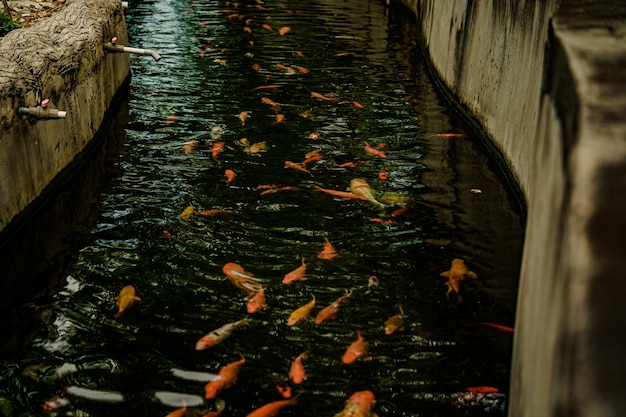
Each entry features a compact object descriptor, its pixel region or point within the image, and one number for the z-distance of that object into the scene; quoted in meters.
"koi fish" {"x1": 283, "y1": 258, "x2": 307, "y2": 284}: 4.97
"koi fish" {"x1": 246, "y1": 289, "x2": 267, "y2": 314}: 4.65
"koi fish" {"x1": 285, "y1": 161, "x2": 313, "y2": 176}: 6.90
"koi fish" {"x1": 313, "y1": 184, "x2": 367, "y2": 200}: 6.34
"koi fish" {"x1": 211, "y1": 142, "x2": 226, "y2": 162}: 7.25
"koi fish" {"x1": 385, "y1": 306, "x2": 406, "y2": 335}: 4.47
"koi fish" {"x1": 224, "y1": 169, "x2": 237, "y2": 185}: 6.65
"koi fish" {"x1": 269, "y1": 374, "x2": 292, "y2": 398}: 3.89
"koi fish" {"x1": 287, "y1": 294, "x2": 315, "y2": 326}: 4.52
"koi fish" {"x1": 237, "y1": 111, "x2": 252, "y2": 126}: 8.28
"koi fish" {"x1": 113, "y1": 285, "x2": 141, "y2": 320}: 4.70
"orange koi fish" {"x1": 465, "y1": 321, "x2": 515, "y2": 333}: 4.54
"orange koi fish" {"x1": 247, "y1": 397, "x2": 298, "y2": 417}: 3.71
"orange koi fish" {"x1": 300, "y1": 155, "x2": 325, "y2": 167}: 7.06
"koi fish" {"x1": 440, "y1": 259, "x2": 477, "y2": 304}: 4.99
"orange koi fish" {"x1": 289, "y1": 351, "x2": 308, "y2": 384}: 4.01
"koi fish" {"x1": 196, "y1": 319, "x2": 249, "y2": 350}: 4.29
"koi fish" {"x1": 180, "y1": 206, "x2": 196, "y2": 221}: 5.92
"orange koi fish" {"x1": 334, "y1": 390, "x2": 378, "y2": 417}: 3.71
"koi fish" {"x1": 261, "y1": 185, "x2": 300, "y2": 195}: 6.42
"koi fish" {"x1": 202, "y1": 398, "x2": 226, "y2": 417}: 3.73
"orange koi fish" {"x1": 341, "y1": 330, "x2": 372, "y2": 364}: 4.19
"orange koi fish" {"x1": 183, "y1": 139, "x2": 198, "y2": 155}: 7.35
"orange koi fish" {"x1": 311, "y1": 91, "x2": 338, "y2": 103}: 9.12
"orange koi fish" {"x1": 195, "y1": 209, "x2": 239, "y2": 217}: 5.98
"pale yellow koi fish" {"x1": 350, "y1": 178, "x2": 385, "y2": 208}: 6.27
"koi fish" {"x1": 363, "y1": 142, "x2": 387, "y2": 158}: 7.35
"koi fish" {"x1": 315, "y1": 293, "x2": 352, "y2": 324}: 4.56
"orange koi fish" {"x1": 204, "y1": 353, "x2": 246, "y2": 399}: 3.90
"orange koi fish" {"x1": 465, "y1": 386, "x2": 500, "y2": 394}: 3.94
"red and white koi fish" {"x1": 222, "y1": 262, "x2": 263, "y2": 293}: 4.89
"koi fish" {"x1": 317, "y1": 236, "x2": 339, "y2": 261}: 5.31
